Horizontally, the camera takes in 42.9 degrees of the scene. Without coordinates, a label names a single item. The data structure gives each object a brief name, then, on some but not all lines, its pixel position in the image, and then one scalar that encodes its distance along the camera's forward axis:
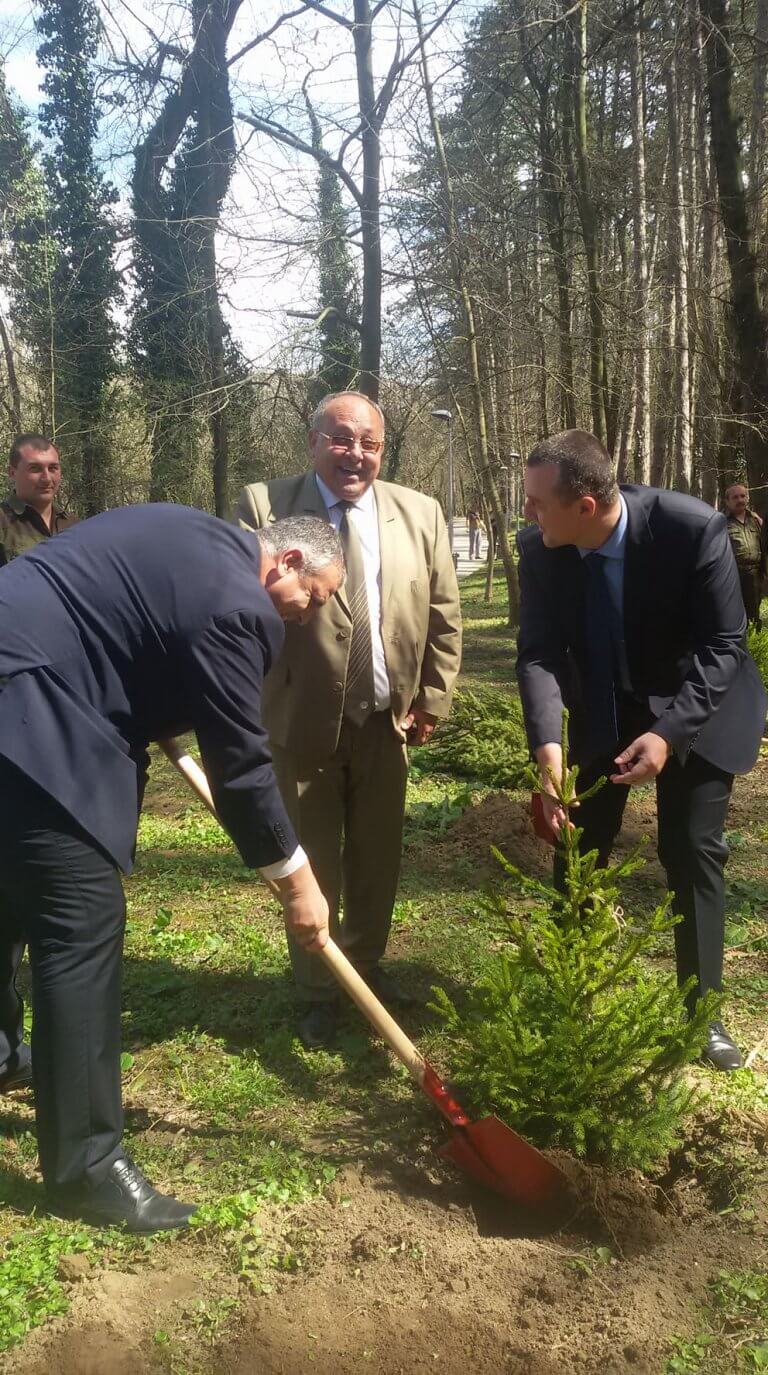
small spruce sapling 2.60
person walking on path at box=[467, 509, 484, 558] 30.56
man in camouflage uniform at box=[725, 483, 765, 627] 9.48
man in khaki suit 3.31
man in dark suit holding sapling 2.99
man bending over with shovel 2.34
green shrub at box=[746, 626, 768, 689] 8.37
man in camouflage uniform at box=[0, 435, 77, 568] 5.45
